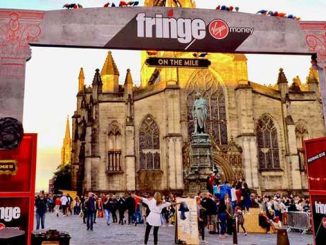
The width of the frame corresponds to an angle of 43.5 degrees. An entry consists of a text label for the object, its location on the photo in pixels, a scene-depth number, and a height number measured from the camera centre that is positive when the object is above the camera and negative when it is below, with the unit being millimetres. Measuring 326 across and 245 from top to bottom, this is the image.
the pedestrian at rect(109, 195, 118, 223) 21781 -145
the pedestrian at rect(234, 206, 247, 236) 14722 -556
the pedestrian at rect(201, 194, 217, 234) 13430 -113
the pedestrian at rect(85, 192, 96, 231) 16219 -168
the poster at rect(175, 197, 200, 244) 11148 -519
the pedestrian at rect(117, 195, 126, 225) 20984 -247
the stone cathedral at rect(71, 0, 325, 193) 33281 +6084
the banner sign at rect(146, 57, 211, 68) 10875 +3693
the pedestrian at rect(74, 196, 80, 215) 30469 -294
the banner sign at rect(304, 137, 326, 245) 8570 +372
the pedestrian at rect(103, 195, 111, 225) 20353 -278
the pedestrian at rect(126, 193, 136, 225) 20734 -150
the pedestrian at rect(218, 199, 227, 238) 13203 -476
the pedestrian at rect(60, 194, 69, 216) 27762 +84
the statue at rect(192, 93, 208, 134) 20225 +4205
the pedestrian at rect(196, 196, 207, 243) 12934 -394
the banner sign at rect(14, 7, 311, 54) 10016 +4302
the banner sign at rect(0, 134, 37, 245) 7715 +305
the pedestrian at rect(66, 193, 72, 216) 29006 +10
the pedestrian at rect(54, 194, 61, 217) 26730 +24
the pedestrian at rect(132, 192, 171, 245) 9977 -204
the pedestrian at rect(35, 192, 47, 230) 17000 -94
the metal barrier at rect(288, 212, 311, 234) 15664 -836
